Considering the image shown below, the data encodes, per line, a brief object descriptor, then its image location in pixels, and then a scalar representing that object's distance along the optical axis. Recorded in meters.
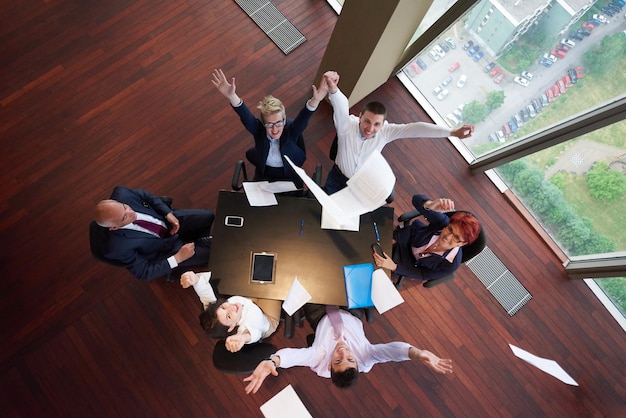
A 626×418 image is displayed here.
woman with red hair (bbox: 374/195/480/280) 2.31
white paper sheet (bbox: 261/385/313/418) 2.43
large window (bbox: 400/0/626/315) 2.70
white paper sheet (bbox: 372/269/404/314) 2.50
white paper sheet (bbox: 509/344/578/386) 2.56
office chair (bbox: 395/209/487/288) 2.43
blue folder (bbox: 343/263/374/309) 2.48
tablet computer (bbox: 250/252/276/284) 2.47
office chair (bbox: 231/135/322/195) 2.87
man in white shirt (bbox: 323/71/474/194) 2.50
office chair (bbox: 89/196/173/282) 2.32
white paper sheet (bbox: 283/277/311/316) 2.44
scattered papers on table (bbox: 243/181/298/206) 2.64
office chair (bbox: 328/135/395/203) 2.92
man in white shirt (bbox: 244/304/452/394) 2.16
